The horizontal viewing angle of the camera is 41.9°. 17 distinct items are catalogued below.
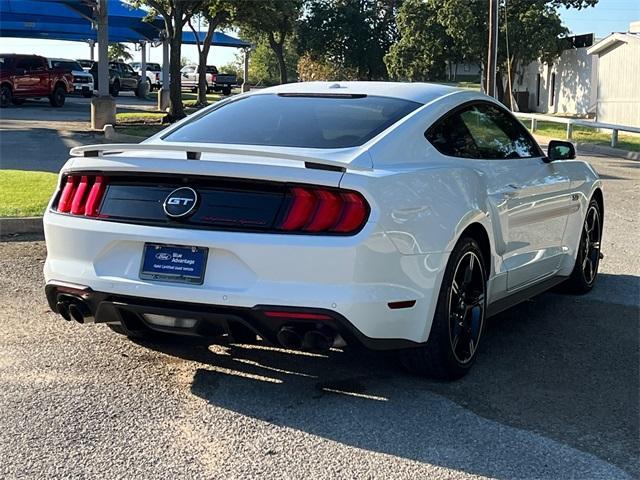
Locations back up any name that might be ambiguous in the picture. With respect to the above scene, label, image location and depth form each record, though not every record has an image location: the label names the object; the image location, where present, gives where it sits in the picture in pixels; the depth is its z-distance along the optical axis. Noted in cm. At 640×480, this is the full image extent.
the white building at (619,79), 3005
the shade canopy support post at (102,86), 2177
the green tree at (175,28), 2353
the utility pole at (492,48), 2736
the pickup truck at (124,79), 4477
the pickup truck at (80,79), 4047
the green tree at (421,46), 4434
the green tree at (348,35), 5894
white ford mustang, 393
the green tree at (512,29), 3816
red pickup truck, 3238
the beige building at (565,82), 3616
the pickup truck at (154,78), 5481
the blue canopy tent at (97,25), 2225
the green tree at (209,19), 2562
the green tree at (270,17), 2673
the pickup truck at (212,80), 5122
